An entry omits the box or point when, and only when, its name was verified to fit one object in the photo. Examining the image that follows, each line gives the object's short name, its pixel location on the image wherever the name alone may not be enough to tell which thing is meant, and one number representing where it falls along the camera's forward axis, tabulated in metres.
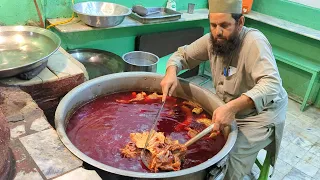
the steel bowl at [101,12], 3.01
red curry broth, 1.85
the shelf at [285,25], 4.11
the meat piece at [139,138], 1.89
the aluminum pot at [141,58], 3.51
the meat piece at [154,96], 2.47
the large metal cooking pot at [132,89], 1.51
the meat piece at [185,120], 2.22
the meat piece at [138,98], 2.39
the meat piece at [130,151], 1.84
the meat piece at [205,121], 2.27
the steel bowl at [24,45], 2.14
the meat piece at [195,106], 2.39
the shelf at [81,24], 3.01
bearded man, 2.10
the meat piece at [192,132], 2.13
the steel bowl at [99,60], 3.15
